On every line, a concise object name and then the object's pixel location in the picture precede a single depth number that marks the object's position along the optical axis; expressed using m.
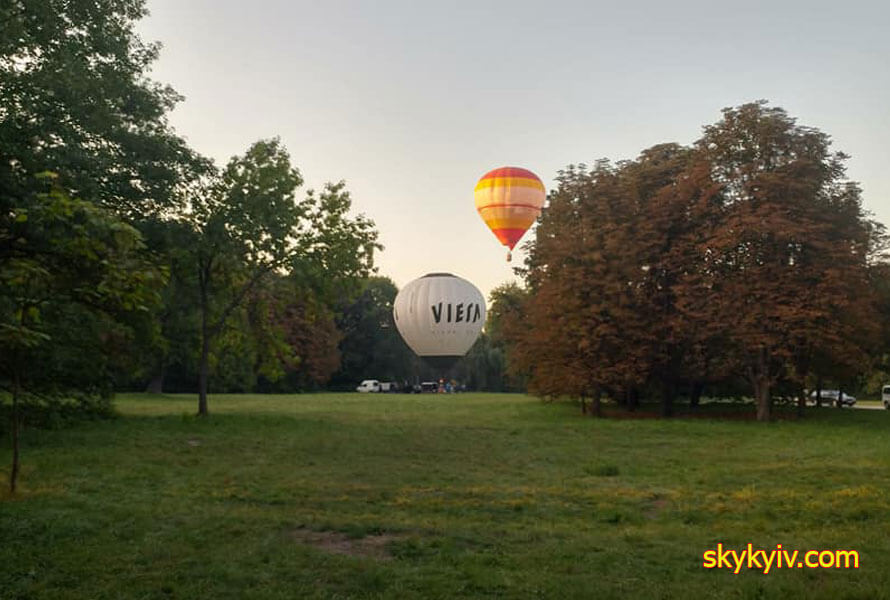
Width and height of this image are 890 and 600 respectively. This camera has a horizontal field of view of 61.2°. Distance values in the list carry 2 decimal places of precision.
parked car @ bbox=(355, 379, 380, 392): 90.69
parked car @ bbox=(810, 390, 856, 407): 68.00
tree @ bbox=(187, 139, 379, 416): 31.12
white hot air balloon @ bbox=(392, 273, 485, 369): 64.62
